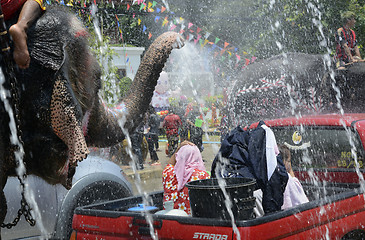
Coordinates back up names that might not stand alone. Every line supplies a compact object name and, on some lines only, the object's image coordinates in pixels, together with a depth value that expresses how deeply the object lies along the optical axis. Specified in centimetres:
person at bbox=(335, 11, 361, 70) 945
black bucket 349
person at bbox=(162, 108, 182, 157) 1291
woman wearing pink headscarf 523
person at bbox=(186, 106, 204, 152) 1175
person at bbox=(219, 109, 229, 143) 1148
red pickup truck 350
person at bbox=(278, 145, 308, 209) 431
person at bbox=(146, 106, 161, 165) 1428
